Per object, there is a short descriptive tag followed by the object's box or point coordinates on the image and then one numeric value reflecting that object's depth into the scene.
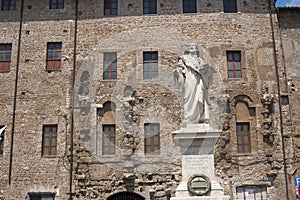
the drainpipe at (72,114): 18.19
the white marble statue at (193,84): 10.75
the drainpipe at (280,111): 17.77
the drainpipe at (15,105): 18.33
